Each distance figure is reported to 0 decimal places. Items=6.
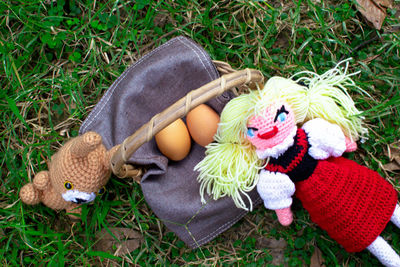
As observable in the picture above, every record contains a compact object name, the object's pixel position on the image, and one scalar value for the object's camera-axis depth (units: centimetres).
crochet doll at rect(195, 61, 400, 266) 62
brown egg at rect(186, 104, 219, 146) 68
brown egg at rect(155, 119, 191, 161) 68
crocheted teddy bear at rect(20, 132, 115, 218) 64
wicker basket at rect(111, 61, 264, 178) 59
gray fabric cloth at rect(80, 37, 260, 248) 68
